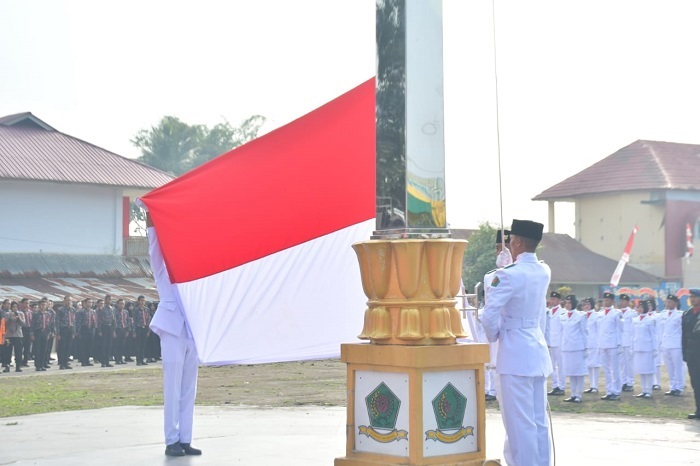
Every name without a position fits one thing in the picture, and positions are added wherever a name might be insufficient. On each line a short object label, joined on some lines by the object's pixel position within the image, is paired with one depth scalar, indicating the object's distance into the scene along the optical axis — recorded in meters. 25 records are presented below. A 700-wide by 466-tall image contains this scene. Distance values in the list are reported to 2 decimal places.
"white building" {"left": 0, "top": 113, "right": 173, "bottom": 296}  35.22
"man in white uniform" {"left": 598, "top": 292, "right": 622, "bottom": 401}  16.94
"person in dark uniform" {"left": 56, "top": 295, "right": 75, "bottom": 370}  25.83
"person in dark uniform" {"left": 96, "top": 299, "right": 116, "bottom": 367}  27.20
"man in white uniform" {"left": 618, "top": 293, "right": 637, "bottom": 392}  18.47
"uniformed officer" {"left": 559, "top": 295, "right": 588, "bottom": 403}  16.48
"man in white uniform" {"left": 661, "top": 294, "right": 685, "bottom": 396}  18.02
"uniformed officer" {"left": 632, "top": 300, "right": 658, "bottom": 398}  17.70
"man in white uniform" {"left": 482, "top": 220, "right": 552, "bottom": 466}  6.73
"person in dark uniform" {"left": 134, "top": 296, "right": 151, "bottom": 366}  28.45
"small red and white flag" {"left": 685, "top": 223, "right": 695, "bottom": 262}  48.41
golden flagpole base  6.02
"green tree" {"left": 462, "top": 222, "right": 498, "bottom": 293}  42.81
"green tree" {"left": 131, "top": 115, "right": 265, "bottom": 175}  63.28
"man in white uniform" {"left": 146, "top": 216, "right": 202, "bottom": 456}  8.65
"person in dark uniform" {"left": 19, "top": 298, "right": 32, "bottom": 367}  25.20
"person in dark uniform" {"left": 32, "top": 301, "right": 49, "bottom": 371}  25.08
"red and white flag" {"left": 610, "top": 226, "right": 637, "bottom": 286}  35.22
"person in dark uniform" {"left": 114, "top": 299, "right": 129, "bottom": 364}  28.00
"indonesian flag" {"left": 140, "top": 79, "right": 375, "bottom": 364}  7.76
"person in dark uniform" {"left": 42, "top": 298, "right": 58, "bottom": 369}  25.62
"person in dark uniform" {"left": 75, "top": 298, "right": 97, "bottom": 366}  26.73
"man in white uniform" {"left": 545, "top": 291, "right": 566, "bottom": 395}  17.36
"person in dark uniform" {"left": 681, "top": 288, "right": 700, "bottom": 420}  14.27
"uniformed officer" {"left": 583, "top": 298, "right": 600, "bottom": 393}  17.92
